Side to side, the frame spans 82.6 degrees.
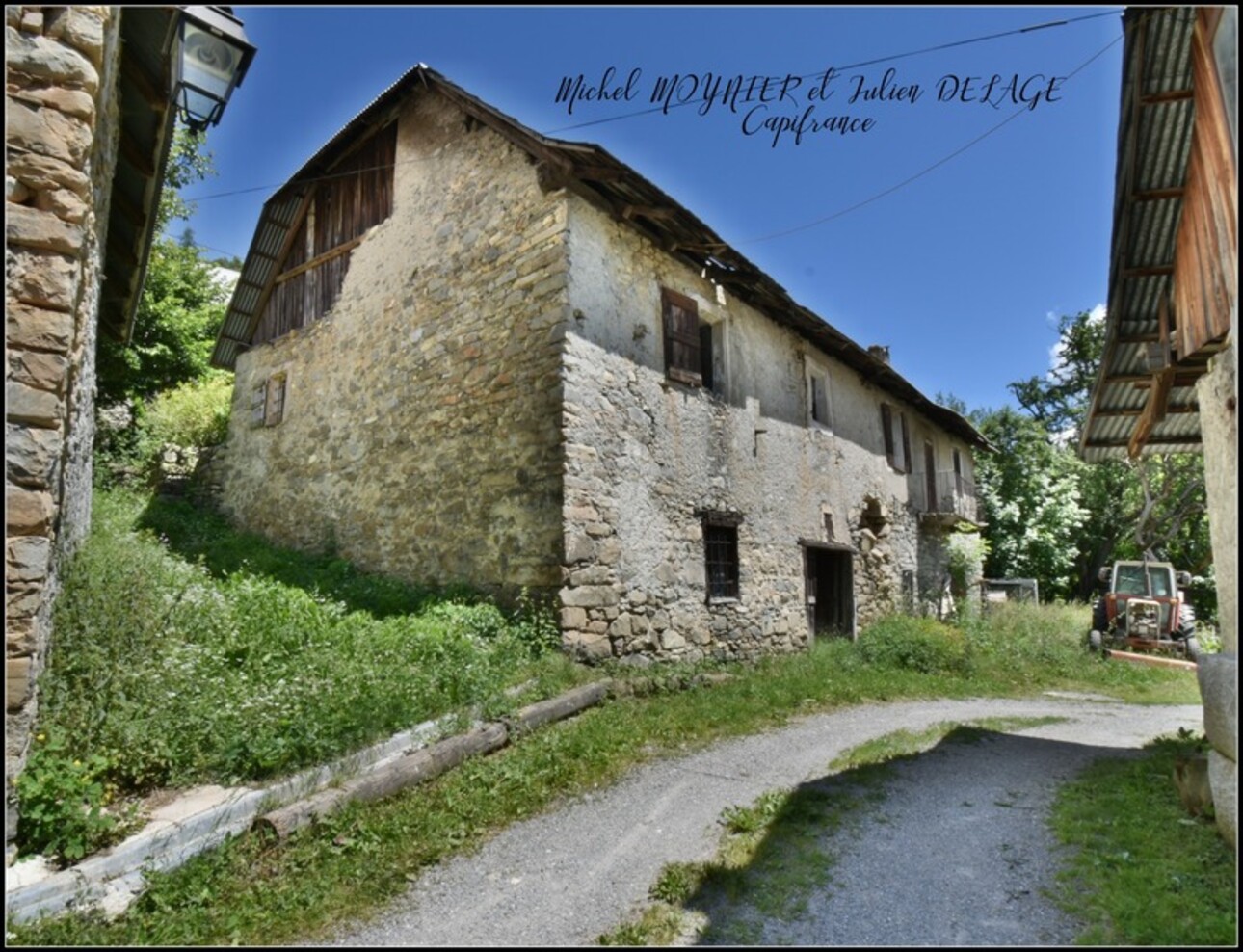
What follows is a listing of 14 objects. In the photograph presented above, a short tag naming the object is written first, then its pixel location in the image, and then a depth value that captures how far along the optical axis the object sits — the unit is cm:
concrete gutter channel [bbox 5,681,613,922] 315
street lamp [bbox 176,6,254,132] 450
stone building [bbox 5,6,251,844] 335
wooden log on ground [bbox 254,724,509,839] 393
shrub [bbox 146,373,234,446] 1348
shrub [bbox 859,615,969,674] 1098
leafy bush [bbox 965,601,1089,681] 1202
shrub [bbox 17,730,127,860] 338
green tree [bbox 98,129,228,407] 1358
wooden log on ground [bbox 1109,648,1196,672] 1235
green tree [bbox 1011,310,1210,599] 2228
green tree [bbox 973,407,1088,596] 2281
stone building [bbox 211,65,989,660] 795
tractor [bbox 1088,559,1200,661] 1393
